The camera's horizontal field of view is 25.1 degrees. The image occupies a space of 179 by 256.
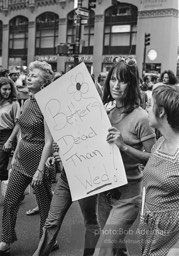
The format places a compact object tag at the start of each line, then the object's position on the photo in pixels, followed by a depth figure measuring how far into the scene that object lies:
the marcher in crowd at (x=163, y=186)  2.25
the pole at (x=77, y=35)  15.40
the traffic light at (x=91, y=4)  16.43
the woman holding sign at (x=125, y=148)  2.81
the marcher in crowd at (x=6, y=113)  5.09
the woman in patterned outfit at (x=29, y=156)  3.78
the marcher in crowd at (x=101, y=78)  10.54
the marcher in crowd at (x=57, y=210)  3.21
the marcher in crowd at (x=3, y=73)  10.49
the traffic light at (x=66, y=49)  16.70
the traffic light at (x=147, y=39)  24.86
